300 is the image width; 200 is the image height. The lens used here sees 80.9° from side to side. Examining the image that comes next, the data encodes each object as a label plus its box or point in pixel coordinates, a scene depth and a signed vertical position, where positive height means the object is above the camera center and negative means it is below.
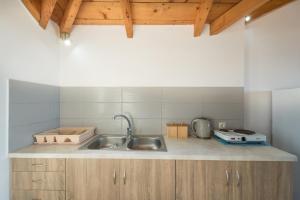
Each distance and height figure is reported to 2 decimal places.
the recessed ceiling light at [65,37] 2.16 +0.78
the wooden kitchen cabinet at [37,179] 1.45 -0.64
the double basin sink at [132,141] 2.02 -0.48
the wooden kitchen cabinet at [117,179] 1.45 -0.64
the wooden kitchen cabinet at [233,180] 1.39 -0.63
